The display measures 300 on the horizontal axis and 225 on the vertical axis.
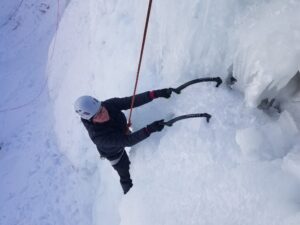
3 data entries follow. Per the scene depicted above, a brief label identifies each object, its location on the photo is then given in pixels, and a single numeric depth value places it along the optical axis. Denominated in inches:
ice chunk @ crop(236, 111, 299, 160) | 90.2
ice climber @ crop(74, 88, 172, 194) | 108.4
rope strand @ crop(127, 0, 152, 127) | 116.5
